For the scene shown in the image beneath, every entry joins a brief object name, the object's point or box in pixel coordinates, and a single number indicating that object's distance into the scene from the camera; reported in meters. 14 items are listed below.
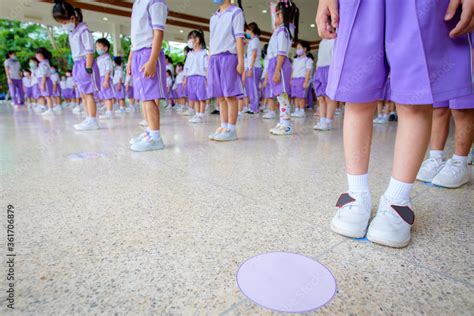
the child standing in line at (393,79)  0.72
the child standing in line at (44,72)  5.74
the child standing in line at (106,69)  4.11
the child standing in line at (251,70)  3.90
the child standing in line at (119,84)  6.03
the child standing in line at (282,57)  2.75
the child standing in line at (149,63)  1.95
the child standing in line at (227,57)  2.31
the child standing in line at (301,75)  4.93
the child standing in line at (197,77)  4.30
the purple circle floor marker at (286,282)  0.56
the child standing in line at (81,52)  2.67
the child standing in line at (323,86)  3.28
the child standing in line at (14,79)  7.75
